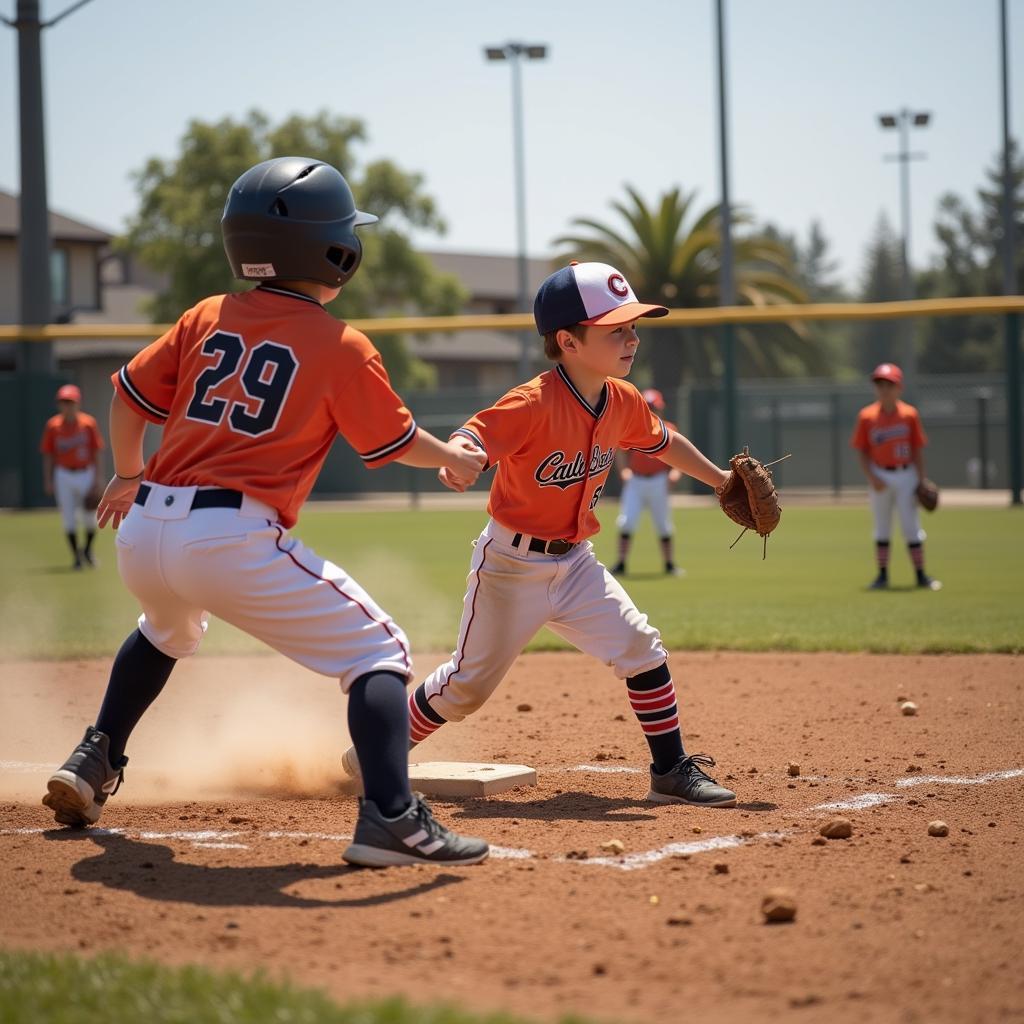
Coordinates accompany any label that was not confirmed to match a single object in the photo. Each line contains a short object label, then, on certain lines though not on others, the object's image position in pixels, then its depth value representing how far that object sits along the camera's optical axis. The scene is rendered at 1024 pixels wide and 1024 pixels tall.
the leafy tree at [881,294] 66.88
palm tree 35.88
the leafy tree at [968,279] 52.66
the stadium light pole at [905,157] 38.97
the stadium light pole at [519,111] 34.25
